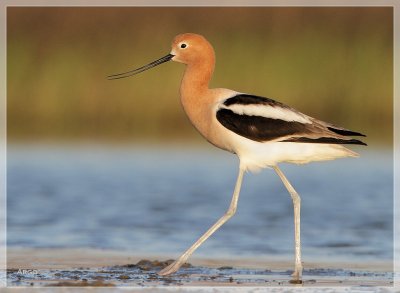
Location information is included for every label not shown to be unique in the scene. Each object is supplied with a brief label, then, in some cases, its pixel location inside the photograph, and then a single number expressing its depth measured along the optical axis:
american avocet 18.75
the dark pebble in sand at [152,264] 19.41
